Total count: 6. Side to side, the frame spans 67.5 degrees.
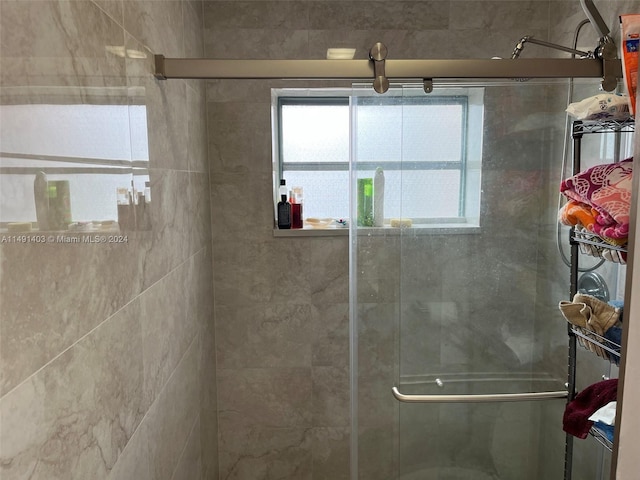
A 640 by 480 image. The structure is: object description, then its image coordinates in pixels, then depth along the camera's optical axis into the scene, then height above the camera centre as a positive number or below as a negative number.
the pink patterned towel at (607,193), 1.09 +0.00
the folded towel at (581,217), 1.17 -0.06
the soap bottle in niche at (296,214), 2.17 -0.08
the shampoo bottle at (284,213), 2.14 -0.07
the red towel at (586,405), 1.31 -0.59
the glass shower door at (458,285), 1.54 -0.30
